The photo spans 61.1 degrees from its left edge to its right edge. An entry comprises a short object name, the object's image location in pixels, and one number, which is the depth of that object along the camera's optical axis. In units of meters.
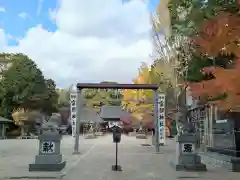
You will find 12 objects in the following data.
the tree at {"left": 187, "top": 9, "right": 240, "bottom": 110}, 3.95
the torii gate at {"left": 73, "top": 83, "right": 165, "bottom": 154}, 12.80
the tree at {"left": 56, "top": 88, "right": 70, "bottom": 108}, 41.10
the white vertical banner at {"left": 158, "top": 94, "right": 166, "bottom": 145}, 13.75
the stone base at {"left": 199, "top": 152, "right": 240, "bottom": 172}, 7.83
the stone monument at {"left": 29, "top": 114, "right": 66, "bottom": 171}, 7.78
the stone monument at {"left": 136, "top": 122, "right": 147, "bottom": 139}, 25.85
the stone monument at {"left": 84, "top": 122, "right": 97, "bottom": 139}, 28.16
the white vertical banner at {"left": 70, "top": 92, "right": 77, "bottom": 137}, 13.67
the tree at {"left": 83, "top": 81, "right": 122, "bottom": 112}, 46.11
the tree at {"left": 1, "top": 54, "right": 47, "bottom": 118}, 30.79
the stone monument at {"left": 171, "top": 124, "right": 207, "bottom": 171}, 7.91
